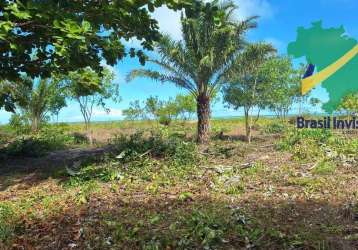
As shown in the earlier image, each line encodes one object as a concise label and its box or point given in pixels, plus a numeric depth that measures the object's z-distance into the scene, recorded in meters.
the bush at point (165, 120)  28.23
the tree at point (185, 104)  27.30
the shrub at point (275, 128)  23.73
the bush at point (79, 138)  20.70
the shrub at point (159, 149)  11.23
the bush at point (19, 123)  24.84
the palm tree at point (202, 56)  15.40
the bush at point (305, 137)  13.26
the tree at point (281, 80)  21.94
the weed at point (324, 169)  9.62
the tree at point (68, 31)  6.84
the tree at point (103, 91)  22.27
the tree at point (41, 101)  23.19
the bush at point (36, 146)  14.47
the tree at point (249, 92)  22.02
